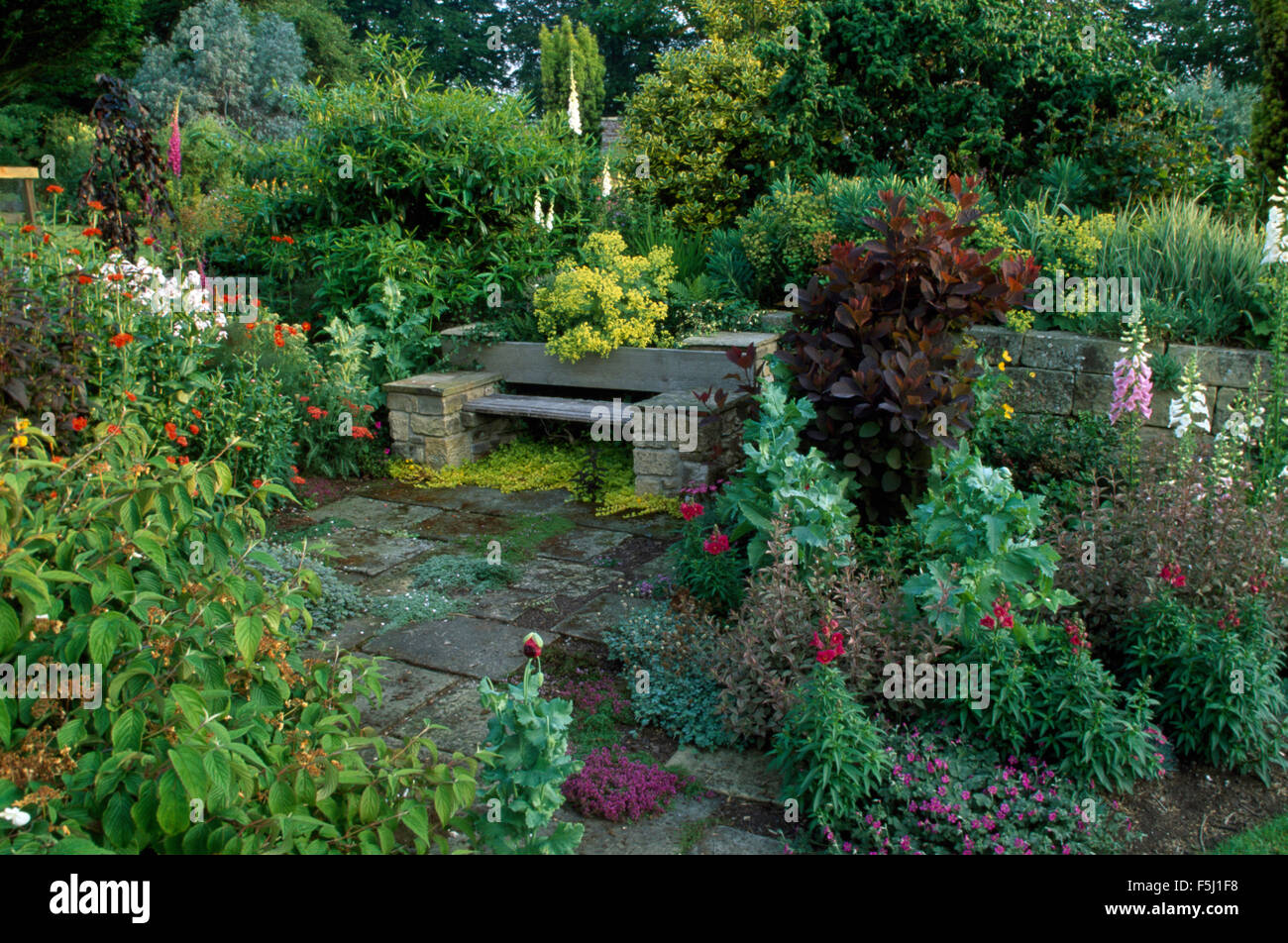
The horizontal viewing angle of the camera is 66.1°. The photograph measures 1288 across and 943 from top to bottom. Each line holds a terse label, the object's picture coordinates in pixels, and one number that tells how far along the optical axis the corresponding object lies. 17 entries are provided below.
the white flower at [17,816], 1.68
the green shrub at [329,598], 3.96
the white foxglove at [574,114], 7.91
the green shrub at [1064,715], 2.71
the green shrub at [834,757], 2.55
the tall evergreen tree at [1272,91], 7.59
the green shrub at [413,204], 6.65
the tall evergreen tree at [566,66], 19.91
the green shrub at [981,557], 2.92
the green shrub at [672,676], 3.14
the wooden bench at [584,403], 5.39
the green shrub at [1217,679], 2.84
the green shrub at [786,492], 3.35
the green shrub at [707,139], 8.02
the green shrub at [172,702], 1.94
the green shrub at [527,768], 2.05
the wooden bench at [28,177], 9.64
